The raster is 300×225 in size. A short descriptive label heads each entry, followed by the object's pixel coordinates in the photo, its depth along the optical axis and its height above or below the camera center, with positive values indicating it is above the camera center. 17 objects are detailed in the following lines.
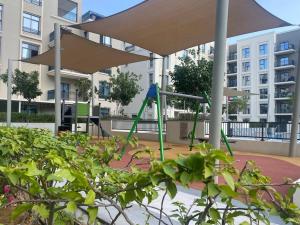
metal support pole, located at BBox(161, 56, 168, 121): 9.84 +1.44
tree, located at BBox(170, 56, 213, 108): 11.33 +1.77
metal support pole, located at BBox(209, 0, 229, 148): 2.54 +0.48
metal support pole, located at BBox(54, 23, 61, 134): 5.86 +0.77
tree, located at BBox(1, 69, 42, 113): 19.06 +2.13
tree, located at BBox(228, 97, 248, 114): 36.74 +1.91
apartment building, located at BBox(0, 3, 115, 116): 21.80 +6.79
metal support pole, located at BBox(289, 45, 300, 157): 6.73 +0.16
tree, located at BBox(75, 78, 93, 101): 23.41 +2.25
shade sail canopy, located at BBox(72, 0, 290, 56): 5.46 +2.30
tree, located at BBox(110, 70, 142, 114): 20.50 +2.06
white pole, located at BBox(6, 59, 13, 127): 8.99 +0.69
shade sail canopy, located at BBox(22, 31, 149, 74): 7.42 +1.94
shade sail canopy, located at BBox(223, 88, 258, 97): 11.64 +1.15
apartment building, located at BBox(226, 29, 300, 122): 42.46 +8.15
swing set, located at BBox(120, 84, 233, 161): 4.86 +0.36
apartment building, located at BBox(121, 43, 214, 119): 32.80 +5.30
